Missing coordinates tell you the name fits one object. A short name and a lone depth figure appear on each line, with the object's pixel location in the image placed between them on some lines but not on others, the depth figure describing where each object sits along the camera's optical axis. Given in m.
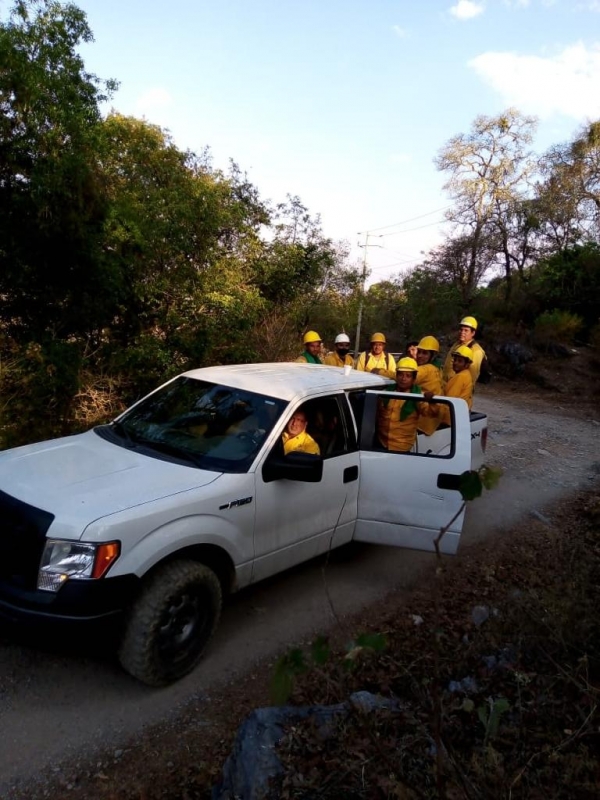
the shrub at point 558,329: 20.58
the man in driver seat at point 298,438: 4.23
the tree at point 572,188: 24.02
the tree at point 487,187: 28.41
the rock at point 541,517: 6.72
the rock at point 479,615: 4.14
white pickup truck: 3.04
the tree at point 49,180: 7.25
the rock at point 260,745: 2.51
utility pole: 21.95
